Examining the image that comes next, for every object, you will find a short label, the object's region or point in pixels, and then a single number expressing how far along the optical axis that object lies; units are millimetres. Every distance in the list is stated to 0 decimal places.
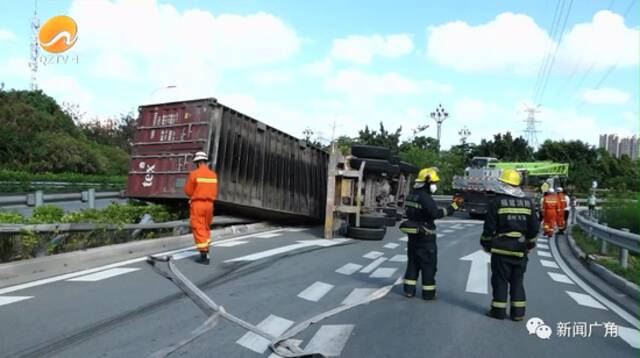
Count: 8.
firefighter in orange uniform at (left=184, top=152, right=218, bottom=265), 8461
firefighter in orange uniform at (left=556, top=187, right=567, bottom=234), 17719
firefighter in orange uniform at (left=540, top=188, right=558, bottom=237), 17562
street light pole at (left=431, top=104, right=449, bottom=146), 53188
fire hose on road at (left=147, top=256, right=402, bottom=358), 4504
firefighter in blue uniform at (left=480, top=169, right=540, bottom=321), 6000
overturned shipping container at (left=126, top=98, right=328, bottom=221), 11680
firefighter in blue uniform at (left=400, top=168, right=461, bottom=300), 6789
